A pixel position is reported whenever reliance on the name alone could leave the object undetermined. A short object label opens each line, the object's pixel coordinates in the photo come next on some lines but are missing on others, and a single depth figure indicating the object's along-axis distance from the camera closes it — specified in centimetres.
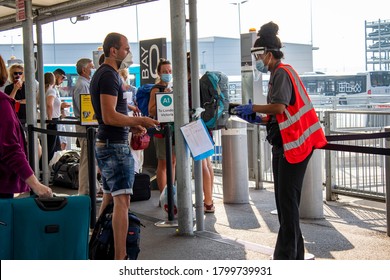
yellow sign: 845
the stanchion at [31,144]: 923
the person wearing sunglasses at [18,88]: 1105
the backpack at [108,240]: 543
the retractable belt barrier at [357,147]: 546
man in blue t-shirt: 521
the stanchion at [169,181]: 771
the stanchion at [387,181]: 674
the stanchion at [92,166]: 720
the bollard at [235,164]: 909
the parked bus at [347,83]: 3747
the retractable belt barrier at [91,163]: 721
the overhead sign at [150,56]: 1081
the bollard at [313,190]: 778
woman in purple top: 398
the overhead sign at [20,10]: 908
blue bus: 2908
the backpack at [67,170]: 1080
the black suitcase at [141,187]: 945
